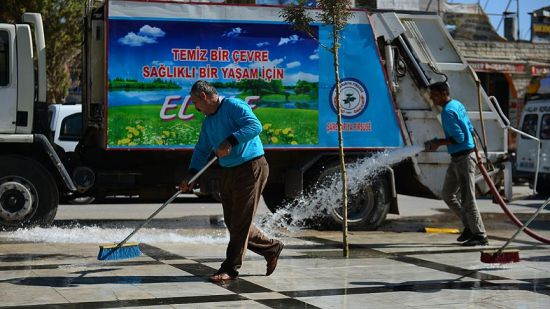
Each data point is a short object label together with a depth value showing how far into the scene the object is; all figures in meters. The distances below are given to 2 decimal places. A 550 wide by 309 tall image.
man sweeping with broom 7.30
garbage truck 10.51
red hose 9.47
